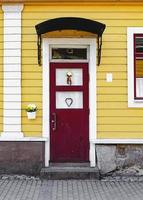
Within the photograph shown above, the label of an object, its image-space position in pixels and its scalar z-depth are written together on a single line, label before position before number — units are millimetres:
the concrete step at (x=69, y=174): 10531
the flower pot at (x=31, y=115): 10914
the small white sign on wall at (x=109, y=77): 11094
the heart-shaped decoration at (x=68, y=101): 11219
